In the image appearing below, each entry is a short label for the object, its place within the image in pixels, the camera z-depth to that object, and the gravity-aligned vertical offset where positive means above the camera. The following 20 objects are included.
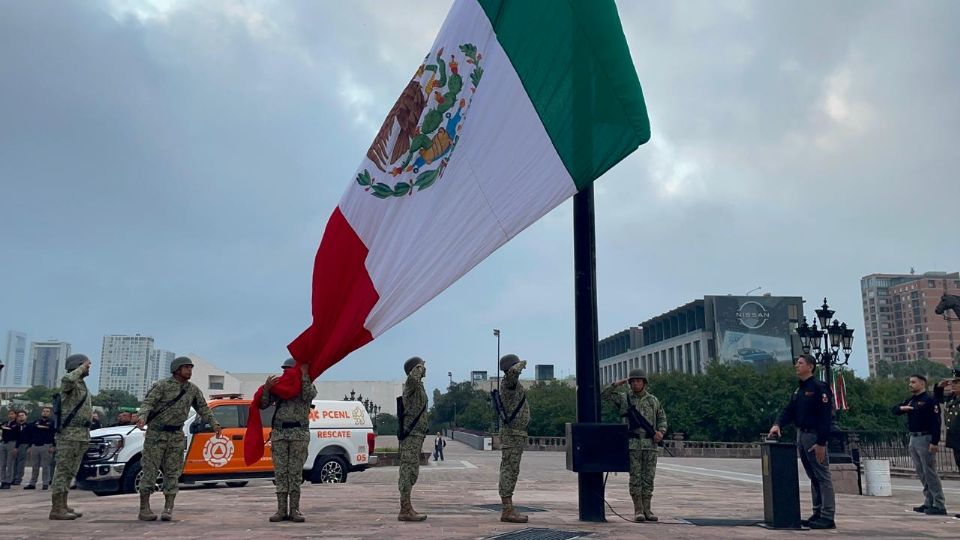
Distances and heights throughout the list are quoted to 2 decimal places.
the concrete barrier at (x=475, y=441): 53.33 -2.76
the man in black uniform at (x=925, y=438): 9.96 -0.43
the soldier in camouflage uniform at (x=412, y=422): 8.16 -0.18
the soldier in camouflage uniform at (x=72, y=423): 8.74 -0.20
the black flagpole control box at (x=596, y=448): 7.63 -0.42
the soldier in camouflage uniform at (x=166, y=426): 8.37 -0.23
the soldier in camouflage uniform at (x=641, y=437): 8.40 -0.35
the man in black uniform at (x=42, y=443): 15.45 -0.77
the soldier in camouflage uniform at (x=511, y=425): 8.01 -0.21
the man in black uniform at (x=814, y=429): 7.96 -0.25
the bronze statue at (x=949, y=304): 20.22 +2.78
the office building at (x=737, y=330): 92.81 +9.50
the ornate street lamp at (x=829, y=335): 20.22 +1.94
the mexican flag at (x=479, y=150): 7.16 +2.48
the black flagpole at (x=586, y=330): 7.82 +0.79
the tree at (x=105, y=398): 85.69 +0.92
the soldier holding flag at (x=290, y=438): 8.09 -0.35
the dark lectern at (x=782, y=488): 7.85 -0.85
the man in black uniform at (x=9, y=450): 15.68 -0.93
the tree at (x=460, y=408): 86.00 -0.24
